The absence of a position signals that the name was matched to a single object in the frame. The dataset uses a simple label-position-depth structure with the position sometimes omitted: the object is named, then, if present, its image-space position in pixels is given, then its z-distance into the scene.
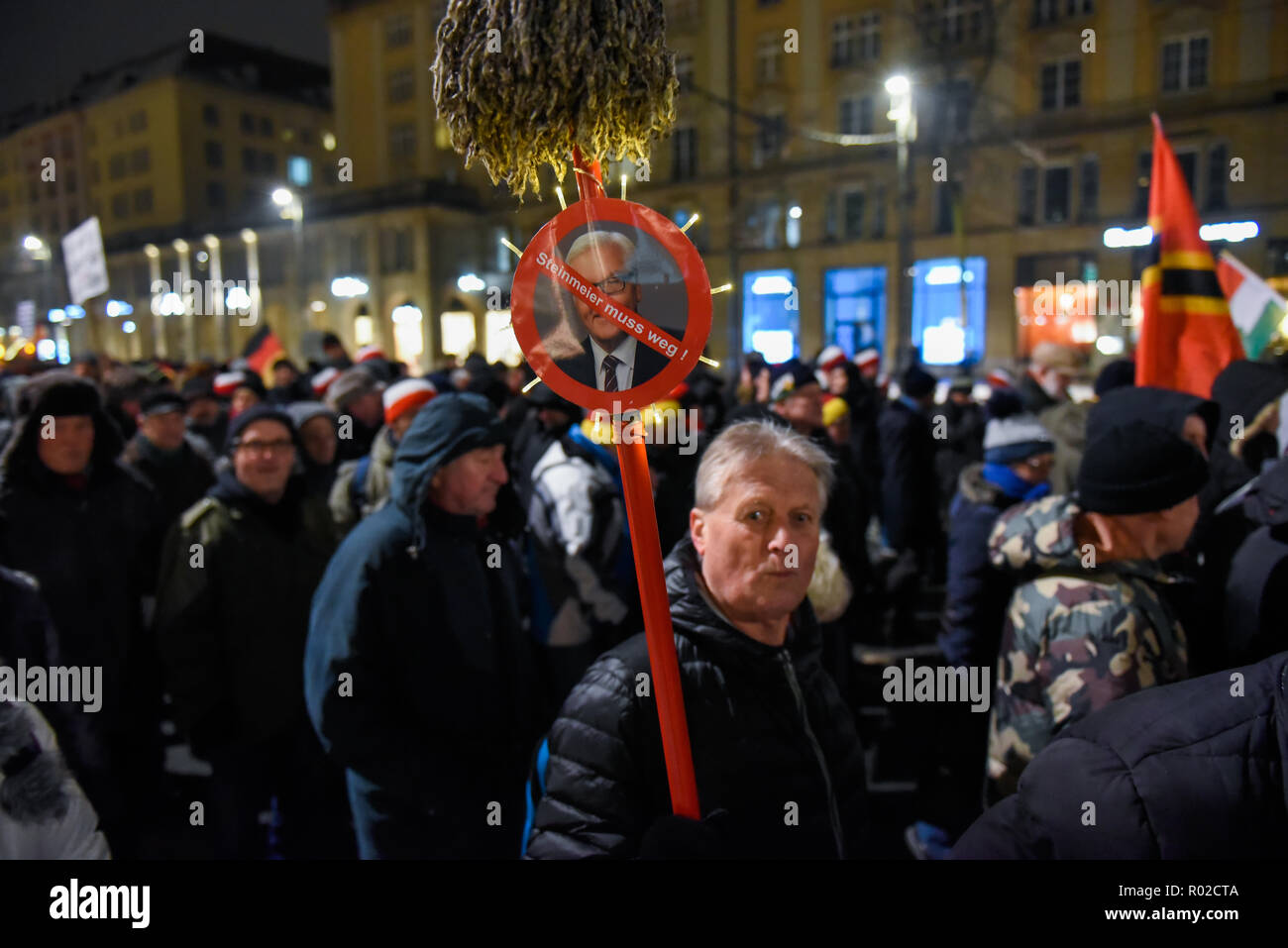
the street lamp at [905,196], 13.52
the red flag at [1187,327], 4.30
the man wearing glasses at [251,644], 3.17
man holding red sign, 1.56
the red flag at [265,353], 10.11
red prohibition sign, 1.24
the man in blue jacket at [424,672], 2.37
